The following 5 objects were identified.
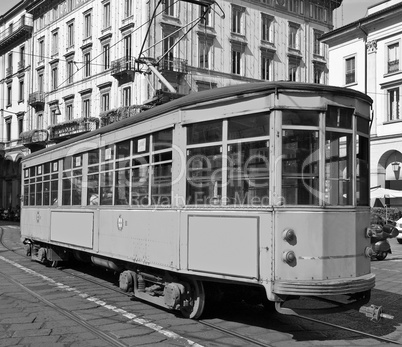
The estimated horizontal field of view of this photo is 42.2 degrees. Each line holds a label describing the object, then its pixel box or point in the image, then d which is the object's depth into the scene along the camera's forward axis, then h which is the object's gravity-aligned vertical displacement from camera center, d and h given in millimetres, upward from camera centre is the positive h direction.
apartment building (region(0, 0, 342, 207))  29078 +9324
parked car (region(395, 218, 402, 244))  18962 -968
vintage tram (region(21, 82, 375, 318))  5348 +61
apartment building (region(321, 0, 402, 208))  27344 +6648
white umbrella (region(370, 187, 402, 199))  21544 +303
